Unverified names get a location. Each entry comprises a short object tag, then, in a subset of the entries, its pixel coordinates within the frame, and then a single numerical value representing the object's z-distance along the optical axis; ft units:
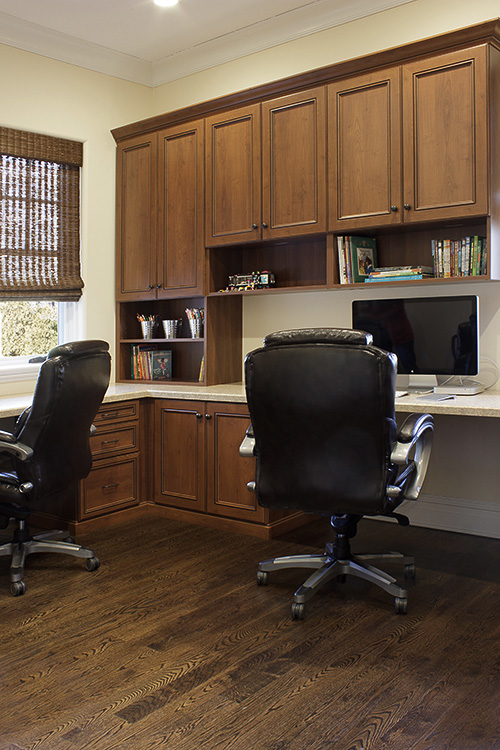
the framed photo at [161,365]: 15.22
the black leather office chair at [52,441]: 9.21
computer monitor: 11.16
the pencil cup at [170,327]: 14.94
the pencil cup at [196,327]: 14.42
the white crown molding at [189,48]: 12.99
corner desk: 12.14
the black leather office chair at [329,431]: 7.93
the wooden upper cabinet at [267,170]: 12.23
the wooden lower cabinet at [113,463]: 12.43
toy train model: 13.47
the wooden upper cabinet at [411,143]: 10.50
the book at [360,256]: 12.07
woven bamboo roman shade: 13.60
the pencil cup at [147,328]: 15.39
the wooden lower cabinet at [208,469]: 12.14
